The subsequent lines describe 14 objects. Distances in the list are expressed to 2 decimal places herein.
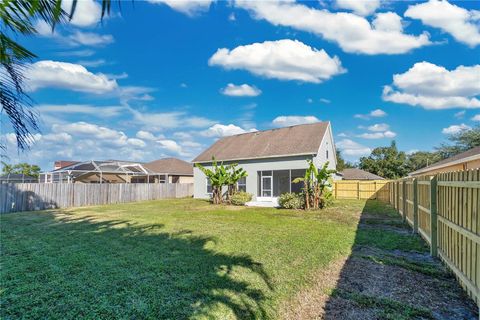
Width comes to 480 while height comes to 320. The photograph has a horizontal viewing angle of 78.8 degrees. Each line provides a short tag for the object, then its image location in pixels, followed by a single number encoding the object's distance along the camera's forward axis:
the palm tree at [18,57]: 2.08
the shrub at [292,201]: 16.07
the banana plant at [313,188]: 15.52
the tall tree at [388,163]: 46.16
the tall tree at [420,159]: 45.59
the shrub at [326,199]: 15.80
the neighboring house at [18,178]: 27.69
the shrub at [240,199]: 18.73
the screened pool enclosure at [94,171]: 21.73
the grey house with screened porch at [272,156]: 18.95
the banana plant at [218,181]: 19.19
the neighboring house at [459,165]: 11.55
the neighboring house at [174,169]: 30.59
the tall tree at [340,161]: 47.02
